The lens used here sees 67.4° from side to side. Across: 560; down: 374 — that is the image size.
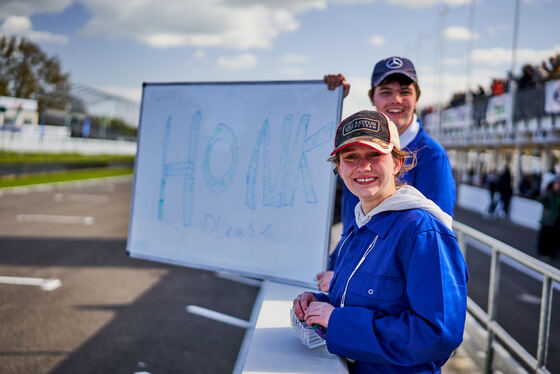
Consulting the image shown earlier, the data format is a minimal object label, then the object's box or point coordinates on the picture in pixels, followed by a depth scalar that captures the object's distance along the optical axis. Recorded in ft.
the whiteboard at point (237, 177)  9.57
